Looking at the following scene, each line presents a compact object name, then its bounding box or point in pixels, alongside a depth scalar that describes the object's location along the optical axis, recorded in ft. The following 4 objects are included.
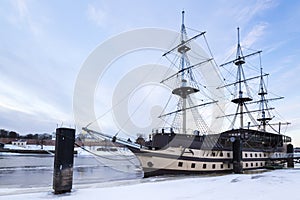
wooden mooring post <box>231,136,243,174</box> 88.79
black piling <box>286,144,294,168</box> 129.39
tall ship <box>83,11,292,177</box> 73.51
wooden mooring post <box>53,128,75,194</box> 37.55
